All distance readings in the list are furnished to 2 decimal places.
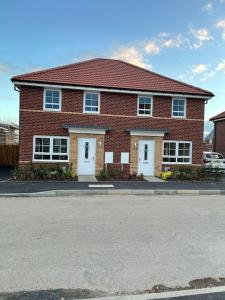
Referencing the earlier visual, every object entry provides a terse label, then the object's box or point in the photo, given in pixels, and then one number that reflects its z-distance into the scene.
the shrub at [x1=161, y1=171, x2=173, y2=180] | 12.61
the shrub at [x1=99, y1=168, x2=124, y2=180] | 12.05
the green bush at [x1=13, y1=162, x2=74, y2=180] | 11.30
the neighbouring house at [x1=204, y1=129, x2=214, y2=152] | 27.28
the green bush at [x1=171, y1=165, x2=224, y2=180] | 12.59
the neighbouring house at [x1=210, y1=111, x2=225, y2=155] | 20.77
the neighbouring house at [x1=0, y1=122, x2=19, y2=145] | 31.04
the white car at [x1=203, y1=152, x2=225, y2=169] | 15.30
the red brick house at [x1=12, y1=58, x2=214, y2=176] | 12.93
